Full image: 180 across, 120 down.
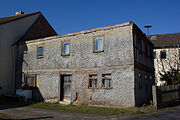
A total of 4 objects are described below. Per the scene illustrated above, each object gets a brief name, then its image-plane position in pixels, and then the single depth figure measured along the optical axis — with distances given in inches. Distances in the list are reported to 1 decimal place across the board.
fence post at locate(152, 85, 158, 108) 459.2
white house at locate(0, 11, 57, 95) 736.3
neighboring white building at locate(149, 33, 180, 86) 1028.5
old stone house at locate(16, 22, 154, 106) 505.4
